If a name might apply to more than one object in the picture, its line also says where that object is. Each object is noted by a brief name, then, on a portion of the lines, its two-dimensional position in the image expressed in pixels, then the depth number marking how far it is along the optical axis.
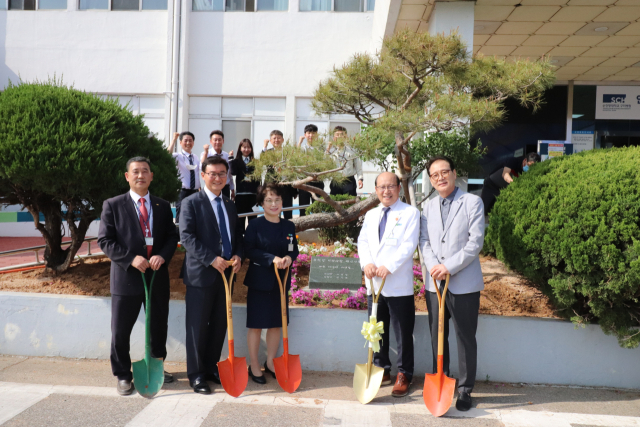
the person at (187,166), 6.29
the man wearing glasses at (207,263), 3.51
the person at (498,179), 5.11
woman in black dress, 3.68
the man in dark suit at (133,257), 3.46
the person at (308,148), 4.46
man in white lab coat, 3.47
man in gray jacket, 3.31
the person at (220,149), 6.18
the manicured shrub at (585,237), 3.32
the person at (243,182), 6.46
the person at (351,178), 6.63
